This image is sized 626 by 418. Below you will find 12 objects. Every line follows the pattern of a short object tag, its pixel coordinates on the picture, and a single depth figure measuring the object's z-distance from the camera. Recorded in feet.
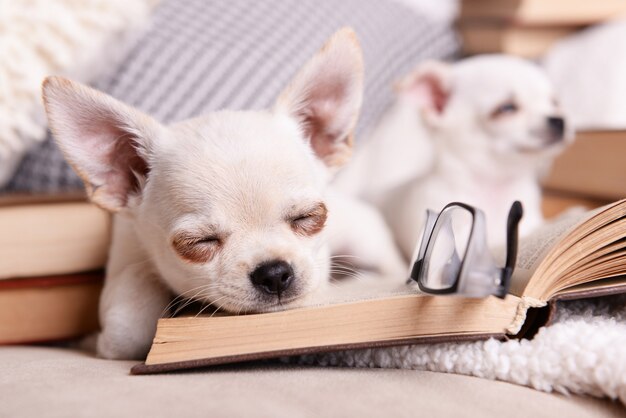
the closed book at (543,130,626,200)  2.12
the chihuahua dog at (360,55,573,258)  2.30
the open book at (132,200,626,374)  1.43
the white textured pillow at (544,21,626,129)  2.54
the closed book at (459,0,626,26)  2.61
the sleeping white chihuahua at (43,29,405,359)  1.53
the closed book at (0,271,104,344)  1.77
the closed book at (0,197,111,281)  1.77
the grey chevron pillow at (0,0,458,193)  2.18
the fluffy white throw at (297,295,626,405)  1.39
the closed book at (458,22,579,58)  2.73
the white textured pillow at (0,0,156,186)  1.99
